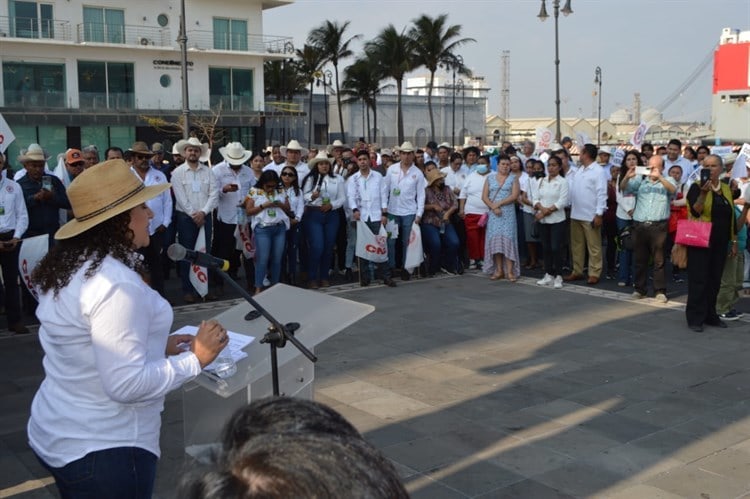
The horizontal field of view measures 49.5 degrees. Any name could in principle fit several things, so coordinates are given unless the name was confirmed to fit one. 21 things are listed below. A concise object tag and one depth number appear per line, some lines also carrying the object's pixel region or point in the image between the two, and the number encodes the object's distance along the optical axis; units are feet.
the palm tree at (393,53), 183.52
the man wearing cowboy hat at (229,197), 36.27
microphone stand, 10.67
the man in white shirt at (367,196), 37.55
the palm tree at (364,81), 188.14
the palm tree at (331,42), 181.78
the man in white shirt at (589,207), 37.60
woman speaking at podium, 8.70
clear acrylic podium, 11.30
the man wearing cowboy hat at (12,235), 28.17
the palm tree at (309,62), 184.43
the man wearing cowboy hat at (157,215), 32.89
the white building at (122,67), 130.93
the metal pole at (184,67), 70.23
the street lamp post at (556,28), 88.30
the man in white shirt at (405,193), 38.99
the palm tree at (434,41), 181.47
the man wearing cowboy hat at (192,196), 34.40
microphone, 10.39
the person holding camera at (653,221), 33.76
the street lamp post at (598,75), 154.68
